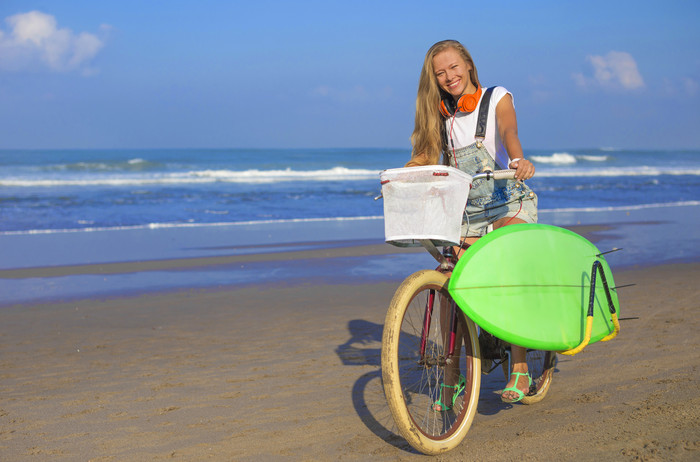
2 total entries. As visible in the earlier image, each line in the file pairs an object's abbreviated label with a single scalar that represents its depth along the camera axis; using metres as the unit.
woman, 3.21
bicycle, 2.73
